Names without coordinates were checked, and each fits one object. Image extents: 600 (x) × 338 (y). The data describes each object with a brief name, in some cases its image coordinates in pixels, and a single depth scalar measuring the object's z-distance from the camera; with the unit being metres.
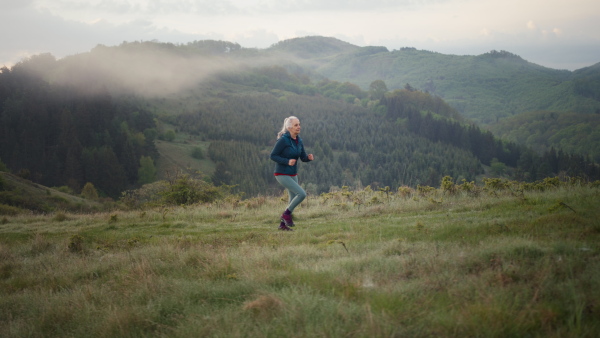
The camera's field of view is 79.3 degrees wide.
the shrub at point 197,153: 123.62
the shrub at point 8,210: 30.16
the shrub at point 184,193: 20.97
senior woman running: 8.83
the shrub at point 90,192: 67.38
